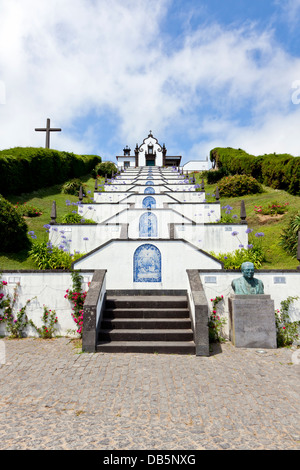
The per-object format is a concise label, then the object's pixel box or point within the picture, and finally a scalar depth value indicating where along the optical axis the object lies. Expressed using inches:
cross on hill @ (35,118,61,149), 1160.6
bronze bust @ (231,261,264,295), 272.4
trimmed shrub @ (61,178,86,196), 1063.0
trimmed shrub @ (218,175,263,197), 995.3
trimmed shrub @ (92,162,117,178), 1566.3
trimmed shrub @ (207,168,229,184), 1365.9
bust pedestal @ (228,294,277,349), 262.5
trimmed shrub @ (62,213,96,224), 623.5
